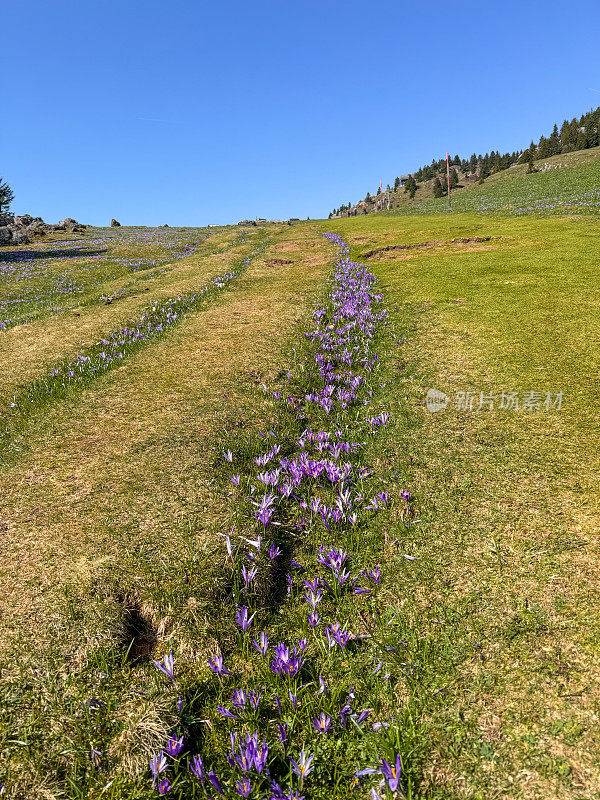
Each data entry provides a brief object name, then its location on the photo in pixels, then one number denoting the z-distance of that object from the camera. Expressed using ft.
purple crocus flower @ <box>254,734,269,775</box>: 7.04
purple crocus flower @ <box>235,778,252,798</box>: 6.74
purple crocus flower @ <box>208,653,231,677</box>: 8.54
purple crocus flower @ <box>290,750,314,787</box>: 6.92
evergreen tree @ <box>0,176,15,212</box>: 140.05
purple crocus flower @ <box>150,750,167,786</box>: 6.98
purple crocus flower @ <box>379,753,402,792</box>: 6.50
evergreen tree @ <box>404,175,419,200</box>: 419.41
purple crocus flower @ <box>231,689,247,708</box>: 8.00
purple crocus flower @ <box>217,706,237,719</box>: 7.87
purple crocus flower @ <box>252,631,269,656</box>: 9.06
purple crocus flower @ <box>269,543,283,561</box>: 11.41
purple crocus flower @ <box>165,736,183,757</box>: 7.26
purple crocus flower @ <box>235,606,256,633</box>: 9.57
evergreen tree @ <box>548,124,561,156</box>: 366.84
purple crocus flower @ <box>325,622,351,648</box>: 9.24
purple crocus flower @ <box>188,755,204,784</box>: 7.02
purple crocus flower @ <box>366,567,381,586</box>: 10.63
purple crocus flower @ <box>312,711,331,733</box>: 7.75
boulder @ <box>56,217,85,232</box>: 220.02
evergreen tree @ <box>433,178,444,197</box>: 282.73
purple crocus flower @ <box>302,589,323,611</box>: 10.12
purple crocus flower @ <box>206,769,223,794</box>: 6.79
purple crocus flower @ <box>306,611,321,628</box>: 9.72
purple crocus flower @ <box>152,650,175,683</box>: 8.46
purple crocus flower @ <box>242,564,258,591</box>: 10.45
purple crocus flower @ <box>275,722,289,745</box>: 7.68
